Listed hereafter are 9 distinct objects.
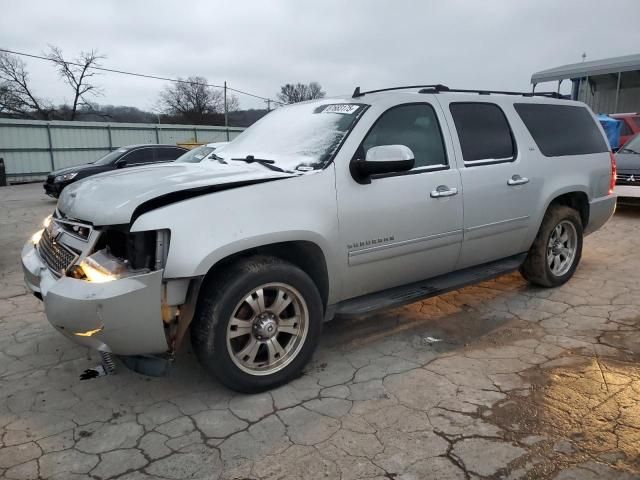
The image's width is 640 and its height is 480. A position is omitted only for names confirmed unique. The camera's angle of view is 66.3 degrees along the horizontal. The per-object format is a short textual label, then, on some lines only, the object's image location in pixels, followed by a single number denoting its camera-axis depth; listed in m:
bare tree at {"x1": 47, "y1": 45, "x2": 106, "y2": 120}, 38.21
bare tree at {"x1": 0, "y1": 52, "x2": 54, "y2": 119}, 36.34
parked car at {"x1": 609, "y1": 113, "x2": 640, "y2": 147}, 14.33
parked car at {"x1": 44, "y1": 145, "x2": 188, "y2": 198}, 12.40
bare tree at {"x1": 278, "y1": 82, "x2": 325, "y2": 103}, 44.03
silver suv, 2.64
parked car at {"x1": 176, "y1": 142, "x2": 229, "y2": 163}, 9.92
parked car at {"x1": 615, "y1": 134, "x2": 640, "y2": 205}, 9.05
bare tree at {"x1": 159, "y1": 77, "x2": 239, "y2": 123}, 46.16
